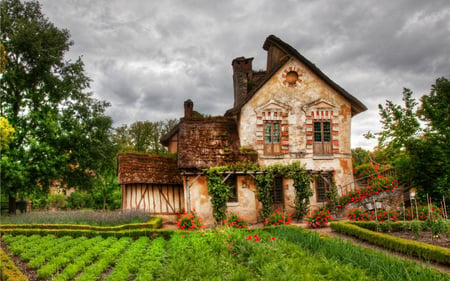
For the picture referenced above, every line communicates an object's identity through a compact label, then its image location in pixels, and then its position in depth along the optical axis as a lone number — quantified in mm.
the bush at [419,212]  14238
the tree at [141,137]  42156
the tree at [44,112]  18562
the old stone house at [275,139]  18812
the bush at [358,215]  15191
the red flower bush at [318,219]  14952
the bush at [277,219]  15523
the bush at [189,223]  15039
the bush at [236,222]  15573
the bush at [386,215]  14622
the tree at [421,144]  15617
